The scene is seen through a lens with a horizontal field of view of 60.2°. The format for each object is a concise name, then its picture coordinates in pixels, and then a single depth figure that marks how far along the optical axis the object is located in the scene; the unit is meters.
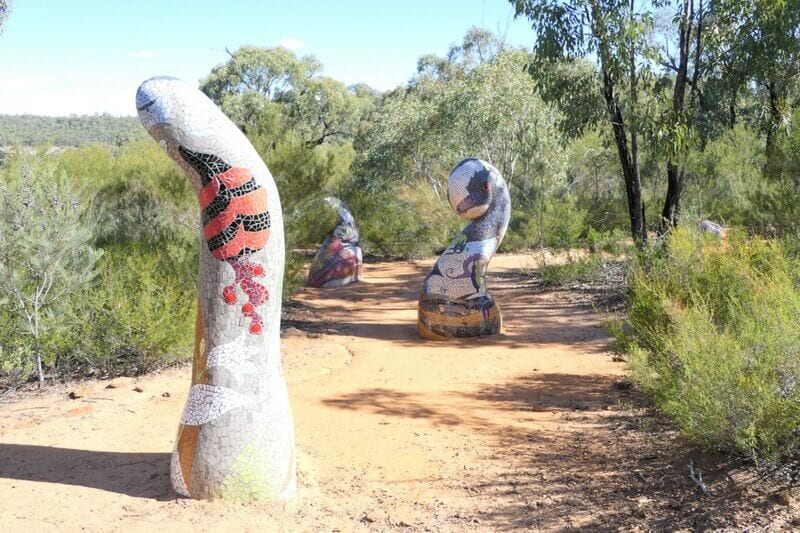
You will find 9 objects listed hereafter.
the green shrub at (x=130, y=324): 7.35
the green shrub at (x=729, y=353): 3.96
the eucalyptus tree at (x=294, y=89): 25.61
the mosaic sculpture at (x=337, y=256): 13.67
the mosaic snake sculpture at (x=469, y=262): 8.74
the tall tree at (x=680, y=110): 9.34
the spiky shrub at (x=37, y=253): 6.65
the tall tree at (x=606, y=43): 9.58
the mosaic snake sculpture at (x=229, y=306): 3.86
